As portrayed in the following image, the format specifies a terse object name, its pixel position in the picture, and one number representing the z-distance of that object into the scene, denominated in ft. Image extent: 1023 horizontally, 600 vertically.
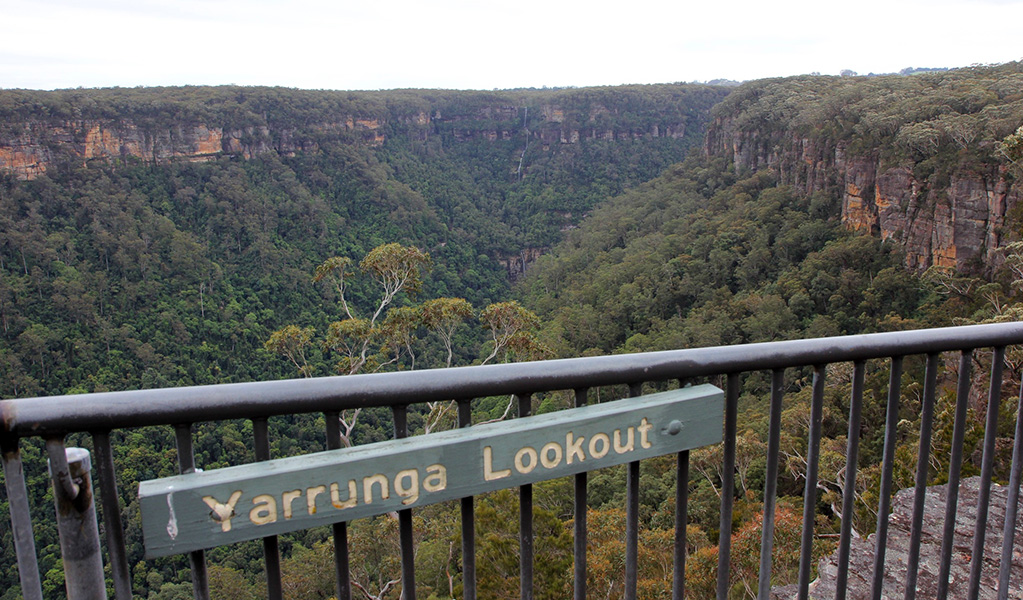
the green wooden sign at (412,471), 3.57
